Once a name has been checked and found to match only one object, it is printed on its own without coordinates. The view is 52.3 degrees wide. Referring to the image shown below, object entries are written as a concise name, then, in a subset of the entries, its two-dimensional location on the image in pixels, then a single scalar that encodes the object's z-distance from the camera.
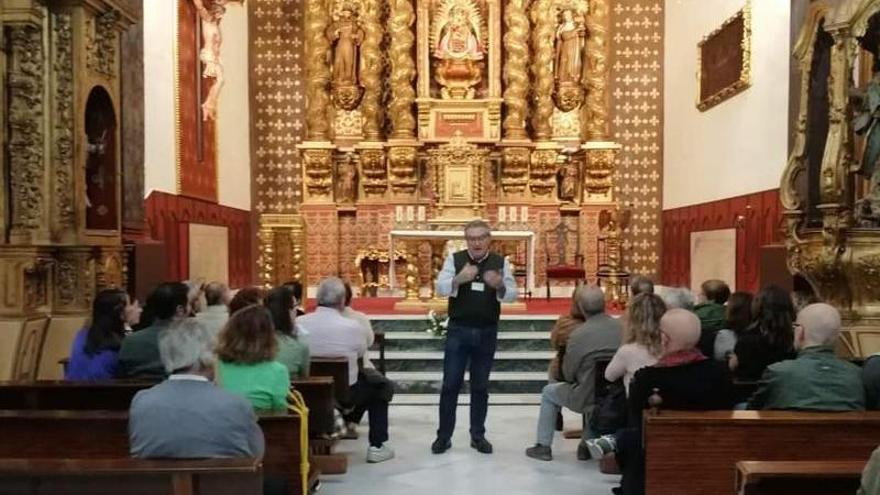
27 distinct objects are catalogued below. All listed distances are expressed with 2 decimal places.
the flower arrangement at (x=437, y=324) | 9.73
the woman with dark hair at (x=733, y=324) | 5.55
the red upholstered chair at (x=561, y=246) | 14.68
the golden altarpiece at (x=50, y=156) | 7.55
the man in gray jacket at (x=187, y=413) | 3.27
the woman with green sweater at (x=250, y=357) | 4.14
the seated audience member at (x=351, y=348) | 6.04
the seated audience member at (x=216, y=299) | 6.42
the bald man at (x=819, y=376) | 4.00
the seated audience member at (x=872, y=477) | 2.27
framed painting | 11.98
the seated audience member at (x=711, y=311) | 5.63
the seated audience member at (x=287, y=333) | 5.18
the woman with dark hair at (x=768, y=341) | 4.98
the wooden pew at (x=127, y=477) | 2.97
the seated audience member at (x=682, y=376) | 3.99
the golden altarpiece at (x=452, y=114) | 15.14
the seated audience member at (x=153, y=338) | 4.86
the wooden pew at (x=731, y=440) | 3.79
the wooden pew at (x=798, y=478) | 3.00
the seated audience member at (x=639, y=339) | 4.82
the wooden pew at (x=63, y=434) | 3.90
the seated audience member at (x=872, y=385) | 4.23
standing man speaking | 6.17
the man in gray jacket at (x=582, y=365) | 5.82
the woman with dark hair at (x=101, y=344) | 5.17
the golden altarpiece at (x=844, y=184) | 6.93
